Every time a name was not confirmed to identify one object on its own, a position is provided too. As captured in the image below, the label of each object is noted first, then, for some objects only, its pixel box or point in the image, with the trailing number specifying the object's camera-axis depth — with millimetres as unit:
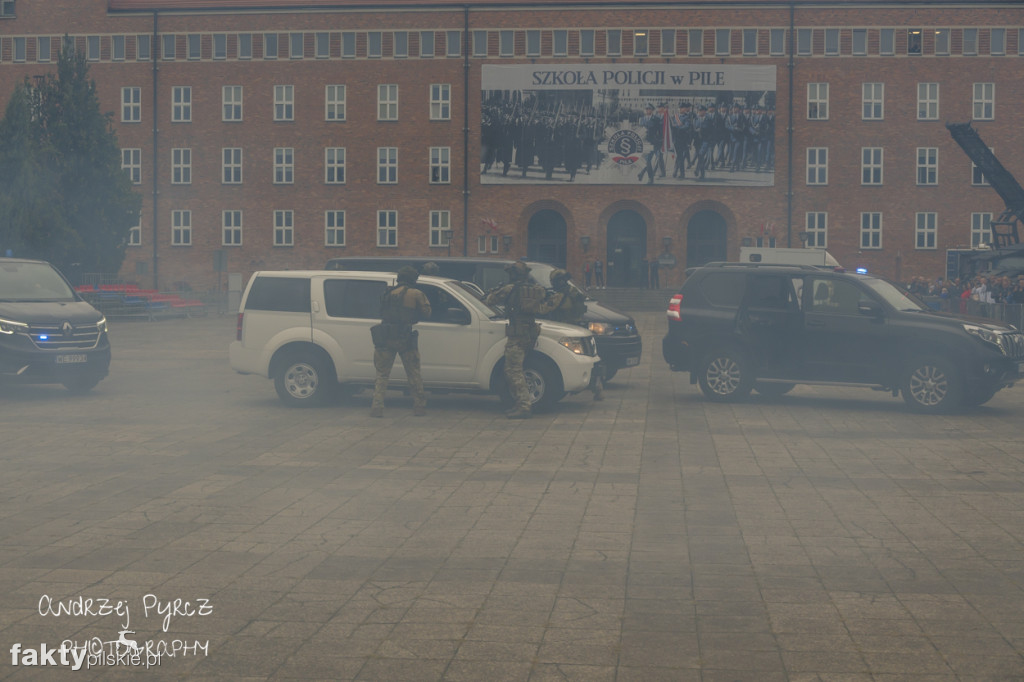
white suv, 15344
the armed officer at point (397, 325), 14445
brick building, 57562
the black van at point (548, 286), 18766
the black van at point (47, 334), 16375
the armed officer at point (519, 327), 14469
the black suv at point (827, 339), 15609
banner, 58000
